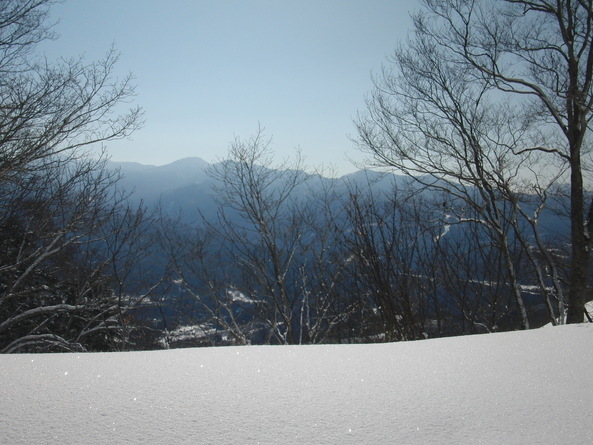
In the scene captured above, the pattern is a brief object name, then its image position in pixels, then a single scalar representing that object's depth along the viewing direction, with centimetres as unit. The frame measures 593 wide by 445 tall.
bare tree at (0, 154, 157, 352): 541
